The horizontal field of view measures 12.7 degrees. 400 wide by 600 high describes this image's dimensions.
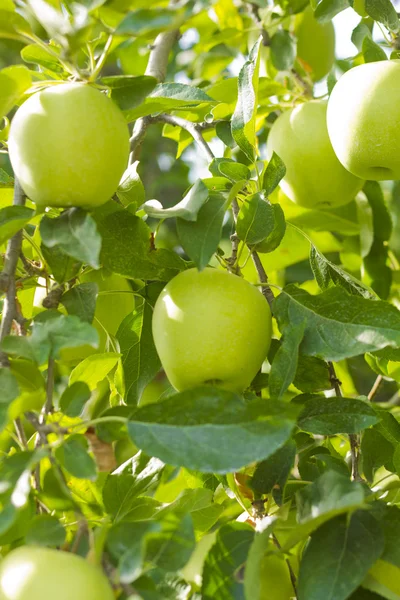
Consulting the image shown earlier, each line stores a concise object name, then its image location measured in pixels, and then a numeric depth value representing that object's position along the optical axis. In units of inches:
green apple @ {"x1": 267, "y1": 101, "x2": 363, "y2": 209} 52.3
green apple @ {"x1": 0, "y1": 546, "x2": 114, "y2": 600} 37.6
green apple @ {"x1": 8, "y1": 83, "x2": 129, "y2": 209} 41.5
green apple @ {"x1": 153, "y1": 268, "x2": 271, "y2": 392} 42.5
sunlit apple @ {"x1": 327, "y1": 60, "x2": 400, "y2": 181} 47.0
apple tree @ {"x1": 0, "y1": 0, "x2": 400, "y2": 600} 39.8
